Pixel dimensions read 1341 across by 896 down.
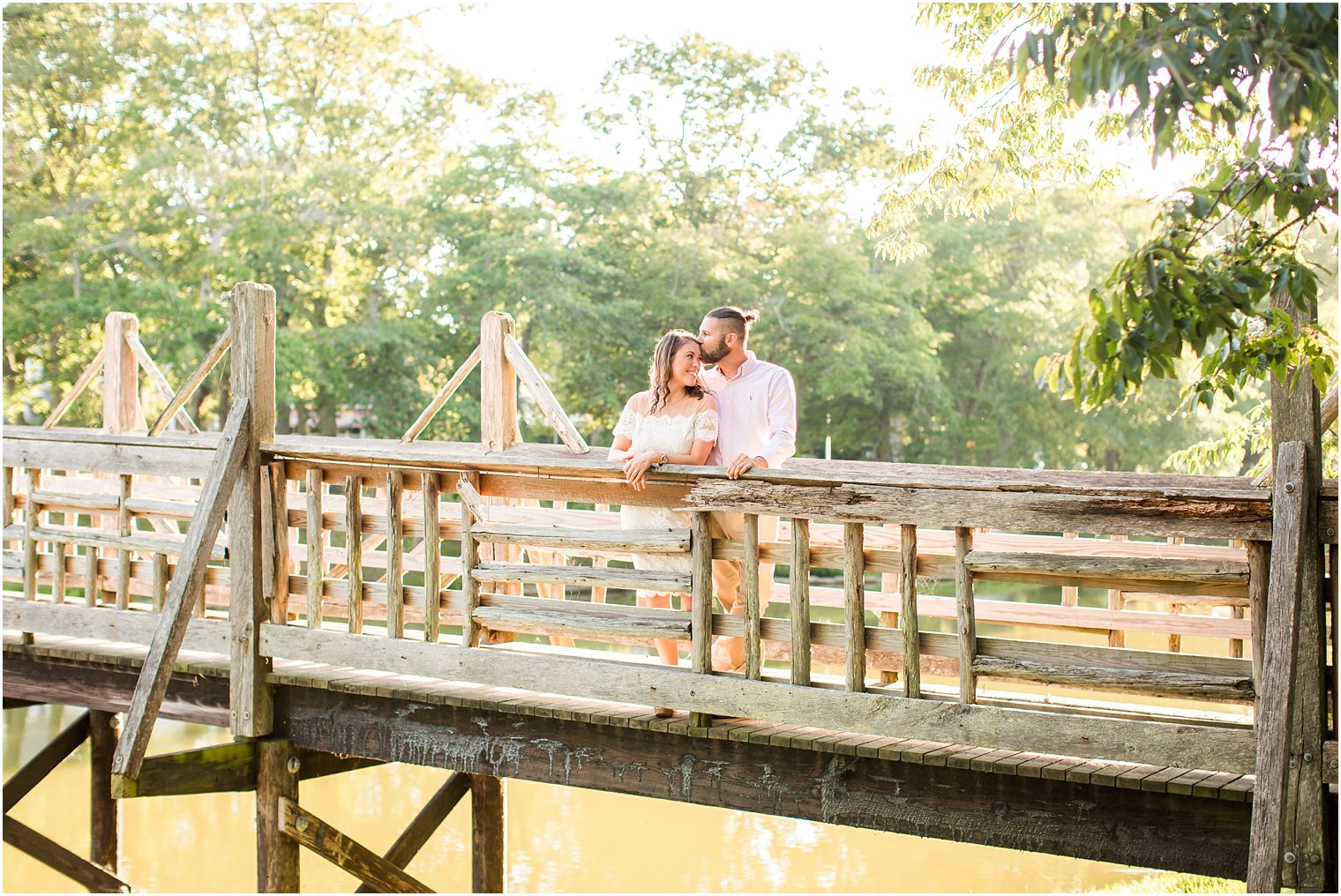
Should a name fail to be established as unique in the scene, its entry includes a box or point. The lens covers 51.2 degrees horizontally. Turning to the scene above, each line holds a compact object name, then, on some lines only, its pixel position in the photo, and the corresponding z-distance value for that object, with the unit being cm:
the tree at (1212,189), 314
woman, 533
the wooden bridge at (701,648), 425
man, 542
